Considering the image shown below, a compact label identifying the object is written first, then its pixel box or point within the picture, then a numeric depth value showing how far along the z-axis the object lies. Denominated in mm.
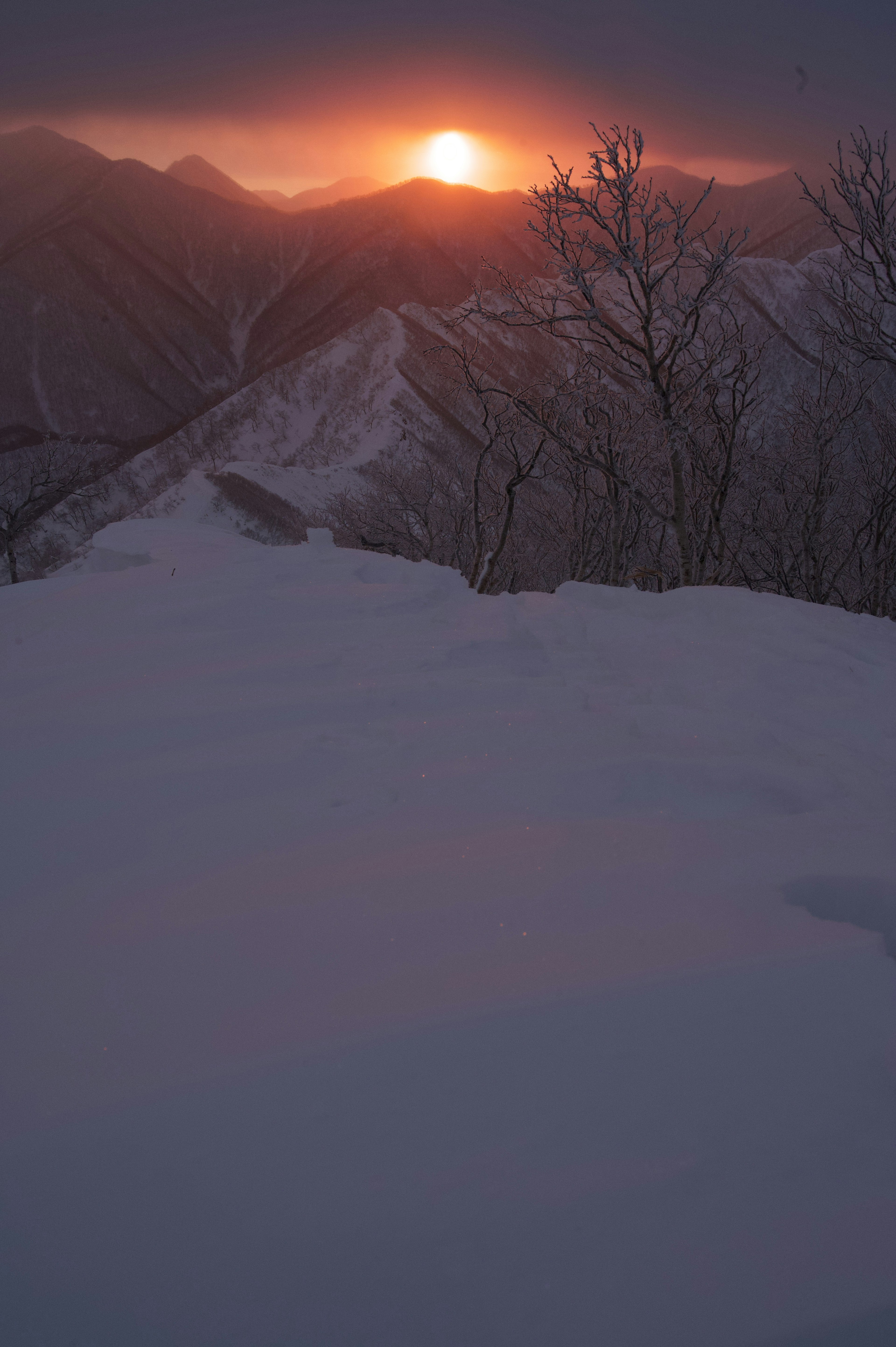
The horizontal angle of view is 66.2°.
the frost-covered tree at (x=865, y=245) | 5801
